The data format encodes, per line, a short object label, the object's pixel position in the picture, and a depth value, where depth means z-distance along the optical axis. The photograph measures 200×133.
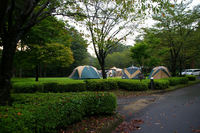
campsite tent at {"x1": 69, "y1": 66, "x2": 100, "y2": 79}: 17.50
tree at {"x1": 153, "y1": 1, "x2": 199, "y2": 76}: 12.98
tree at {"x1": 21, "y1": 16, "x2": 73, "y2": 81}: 8.67
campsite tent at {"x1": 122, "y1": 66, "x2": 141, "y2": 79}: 17.45
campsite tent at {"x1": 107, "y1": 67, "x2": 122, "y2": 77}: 29.59
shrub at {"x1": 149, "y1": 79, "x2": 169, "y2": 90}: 10.13
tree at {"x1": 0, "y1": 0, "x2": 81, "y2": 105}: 2.76
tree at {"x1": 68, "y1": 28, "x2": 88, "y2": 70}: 34.41
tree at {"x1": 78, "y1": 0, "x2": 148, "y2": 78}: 9.30
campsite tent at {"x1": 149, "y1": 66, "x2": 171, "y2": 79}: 15.74
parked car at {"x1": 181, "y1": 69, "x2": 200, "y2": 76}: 26.42
